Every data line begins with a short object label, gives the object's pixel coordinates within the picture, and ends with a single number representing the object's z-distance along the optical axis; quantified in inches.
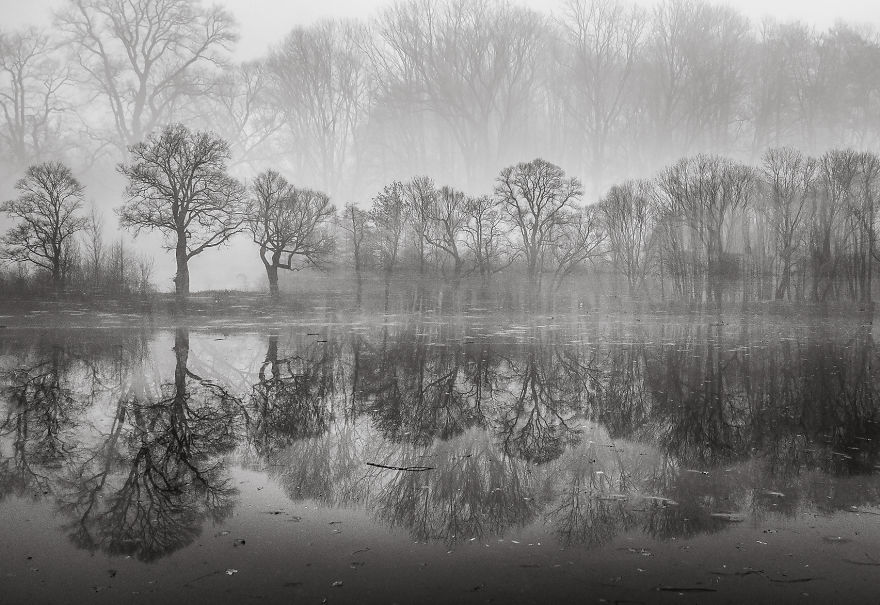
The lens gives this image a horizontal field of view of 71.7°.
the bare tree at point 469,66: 2055.9
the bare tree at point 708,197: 1384.1
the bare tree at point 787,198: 1374.3
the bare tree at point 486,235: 1525.6
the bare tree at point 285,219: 1371.8
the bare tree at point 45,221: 1205.7
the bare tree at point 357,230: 1523.1
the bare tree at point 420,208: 1541.6
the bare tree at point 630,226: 1473.9
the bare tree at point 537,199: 1508.4
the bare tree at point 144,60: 1852.9
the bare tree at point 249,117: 2207.2
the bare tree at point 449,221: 1525.6
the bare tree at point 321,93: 2164.1
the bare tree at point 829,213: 1352.1
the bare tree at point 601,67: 2048.5
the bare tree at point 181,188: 1279.5
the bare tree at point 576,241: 1513.3
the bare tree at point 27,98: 1795.0
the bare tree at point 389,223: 1541.6
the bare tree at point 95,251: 1256.5
